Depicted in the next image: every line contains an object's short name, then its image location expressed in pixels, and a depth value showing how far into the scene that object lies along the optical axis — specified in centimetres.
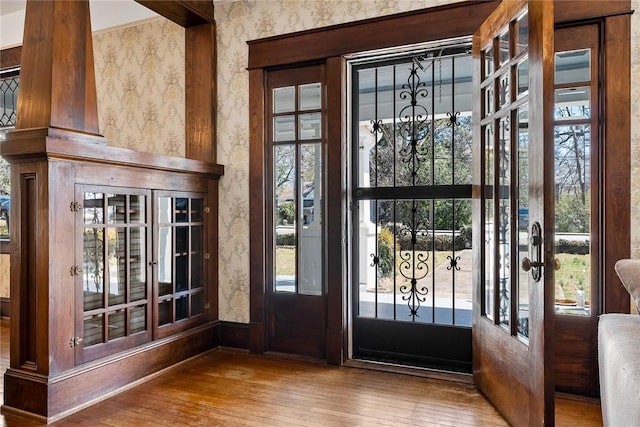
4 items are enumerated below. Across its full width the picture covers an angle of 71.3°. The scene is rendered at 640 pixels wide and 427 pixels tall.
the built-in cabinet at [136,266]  260
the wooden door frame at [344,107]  252
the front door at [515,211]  191
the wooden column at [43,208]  237
